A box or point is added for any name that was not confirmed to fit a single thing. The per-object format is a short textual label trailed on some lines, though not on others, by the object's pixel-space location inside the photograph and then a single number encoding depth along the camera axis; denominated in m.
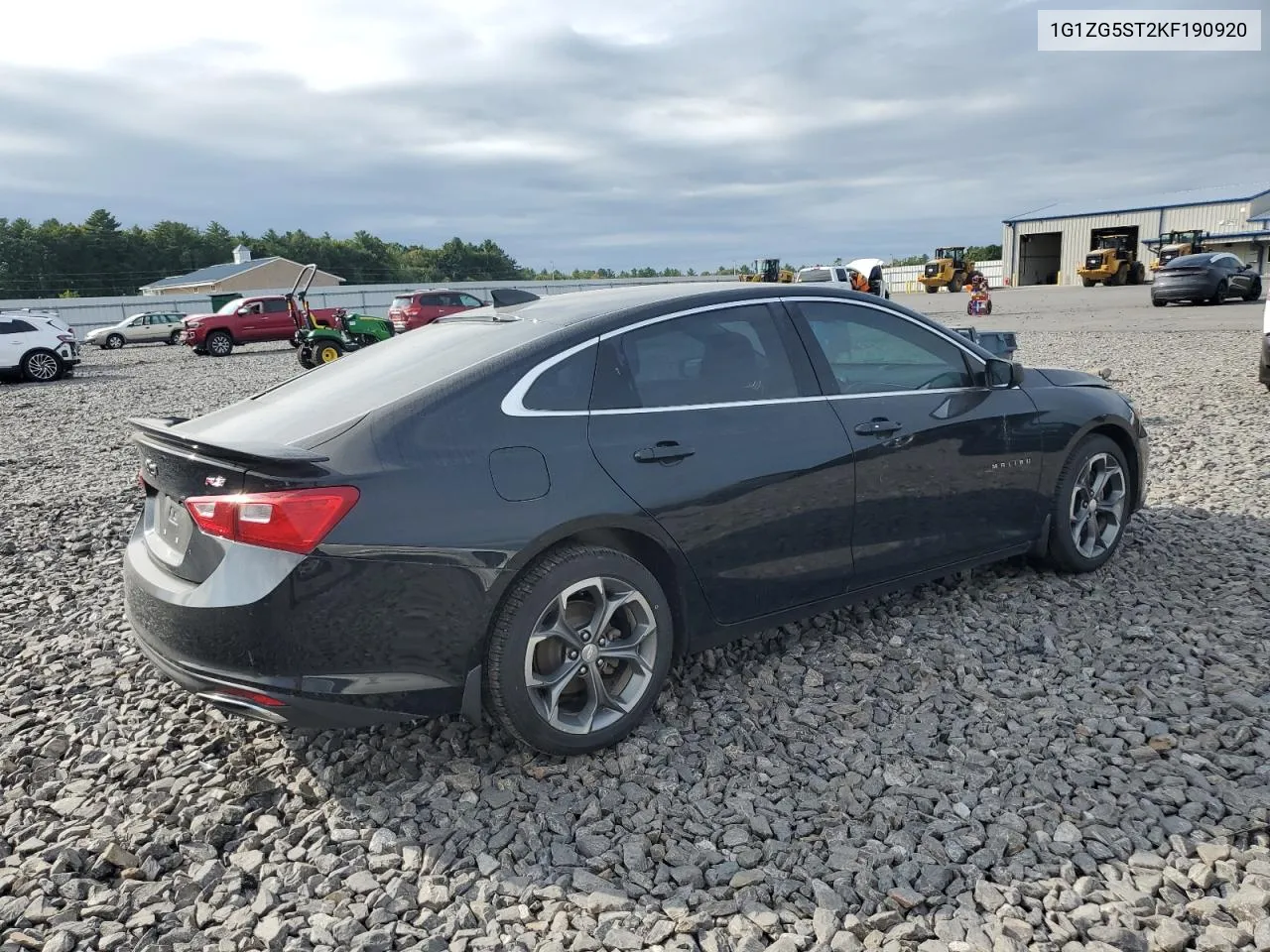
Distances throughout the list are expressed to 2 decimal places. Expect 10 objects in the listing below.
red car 26.59
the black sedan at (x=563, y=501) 2.73
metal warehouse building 56.19
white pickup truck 36.31
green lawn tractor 20.73
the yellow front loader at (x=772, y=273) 44.22
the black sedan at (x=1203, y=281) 25.73
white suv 19.44
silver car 36.69
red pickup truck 27.28
